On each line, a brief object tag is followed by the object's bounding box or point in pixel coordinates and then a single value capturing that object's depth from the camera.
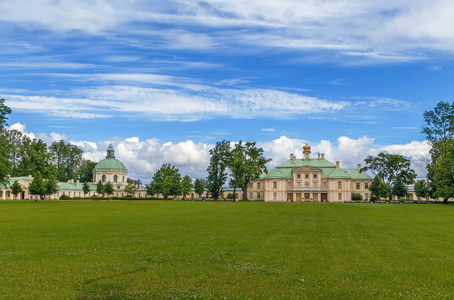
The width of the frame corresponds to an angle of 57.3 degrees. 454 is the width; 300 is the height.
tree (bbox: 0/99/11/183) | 60.62
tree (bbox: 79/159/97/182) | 146.27
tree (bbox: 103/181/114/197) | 114.50
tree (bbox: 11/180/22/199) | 93.16
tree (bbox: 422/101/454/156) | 74.06
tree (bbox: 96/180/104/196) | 120.75
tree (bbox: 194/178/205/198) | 113.50
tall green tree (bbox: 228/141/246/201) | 96.69
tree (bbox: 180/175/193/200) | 107.34
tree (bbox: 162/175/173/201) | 104.62
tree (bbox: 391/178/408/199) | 94.12
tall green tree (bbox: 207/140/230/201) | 102.69
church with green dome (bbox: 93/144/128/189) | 137.50
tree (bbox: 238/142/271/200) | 97.94
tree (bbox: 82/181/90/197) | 115.62
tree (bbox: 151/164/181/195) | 108.56
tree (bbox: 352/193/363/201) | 104.64
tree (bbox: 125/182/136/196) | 120.45
